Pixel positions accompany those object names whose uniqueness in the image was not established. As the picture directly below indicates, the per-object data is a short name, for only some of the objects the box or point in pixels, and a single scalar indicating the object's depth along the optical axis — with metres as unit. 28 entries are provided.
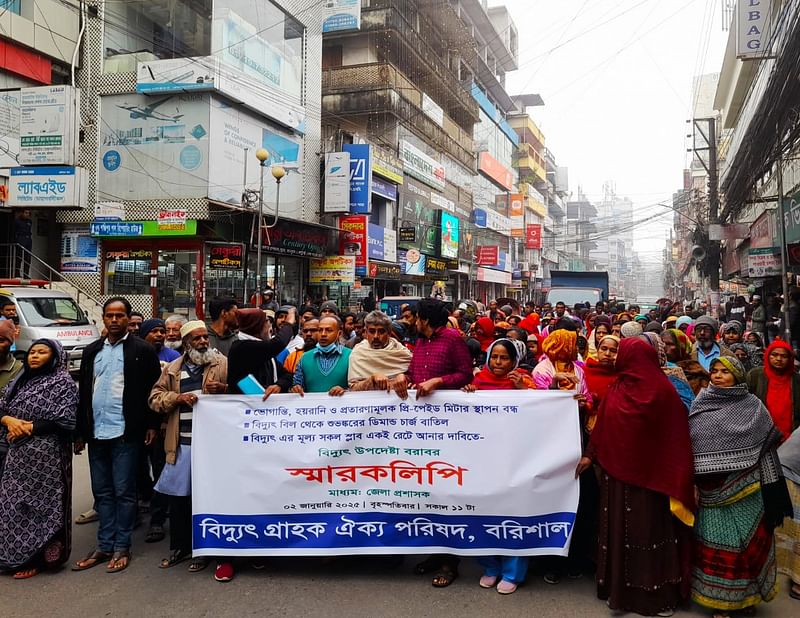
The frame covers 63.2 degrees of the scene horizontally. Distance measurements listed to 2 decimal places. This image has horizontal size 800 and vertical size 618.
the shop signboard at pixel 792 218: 11.38
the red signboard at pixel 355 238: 25.62
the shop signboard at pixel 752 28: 11.87
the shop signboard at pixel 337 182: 24.98
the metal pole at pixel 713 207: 22.97
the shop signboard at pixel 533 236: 59.66
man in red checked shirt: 4.31
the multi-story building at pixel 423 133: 30.67
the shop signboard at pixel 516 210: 57.07
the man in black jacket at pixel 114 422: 4.43
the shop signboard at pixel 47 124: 17.95
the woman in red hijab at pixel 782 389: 5.35
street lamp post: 16.14
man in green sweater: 4.59
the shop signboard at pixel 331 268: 24.83
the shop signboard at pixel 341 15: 29.38
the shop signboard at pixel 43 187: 18.09
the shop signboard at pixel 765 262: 13.39
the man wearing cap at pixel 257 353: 4.43
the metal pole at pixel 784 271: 10.08
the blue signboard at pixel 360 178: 25.58
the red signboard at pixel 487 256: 46.09
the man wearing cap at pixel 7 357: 4.71
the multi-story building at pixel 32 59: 18.02
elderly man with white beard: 4.40
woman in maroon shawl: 3.67
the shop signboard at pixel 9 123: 17.97
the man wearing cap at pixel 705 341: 7.05
